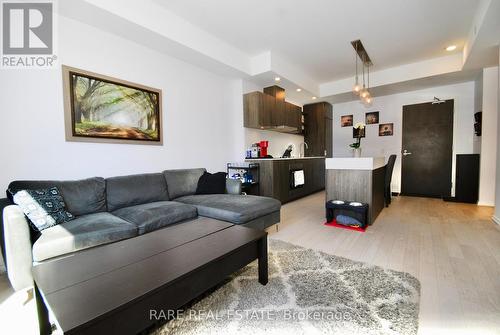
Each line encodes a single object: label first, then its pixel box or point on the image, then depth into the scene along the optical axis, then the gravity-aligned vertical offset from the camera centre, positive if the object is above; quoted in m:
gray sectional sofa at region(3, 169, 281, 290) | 1.55 -0.56
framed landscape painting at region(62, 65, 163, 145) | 2.43 +0.62
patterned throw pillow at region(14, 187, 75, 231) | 1.74 -0.40
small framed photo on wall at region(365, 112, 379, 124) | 5.72 +1.02
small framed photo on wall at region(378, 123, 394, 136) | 5.50 +0.67
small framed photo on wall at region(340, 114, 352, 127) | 6.16 +1.01
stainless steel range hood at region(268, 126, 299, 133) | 5.06 +0.69
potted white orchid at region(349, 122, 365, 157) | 3.59 +0.11
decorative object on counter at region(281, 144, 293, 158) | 5.16 +0.09
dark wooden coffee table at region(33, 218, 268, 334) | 0.91 -0.61
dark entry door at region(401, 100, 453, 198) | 4.86 +0.13
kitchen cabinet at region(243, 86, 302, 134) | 4.29 +0.99
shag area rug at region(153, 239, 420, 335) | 1.29 -1.00
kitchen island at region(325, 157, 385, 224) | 3.06 -0.37
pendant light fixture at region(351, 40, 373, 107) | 3.57 +1.86
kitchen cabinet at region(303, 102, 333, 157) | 6.09 +0.79
